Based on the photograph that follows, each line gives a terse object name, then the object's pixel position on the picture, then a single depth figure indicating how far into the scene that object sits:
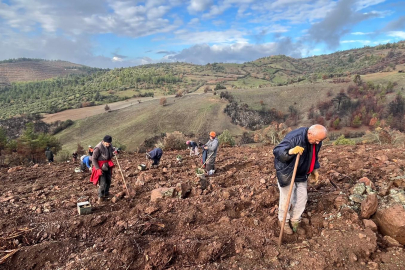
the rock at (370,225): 3.80
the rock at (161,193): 5.63
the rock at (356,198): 4.40
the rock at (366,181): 4.85
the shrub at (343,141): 16.74
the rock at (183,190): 5.81
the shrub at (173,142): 17.23
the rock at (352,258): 3.29
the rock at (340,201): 4.45
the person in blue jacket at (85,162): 8.71
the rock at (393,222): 3.52
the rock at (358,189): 4.63
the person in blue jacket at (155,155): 9.14
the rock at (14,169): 10.00
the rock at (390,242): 3.51
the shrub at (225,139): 19.93
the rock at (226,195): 5.45
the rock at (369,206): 3.99
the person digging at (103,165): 5.92
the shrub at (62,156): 19.23
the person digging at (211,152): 8.01
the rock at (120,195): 6.04
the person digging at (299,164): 3.64
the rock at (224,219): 4.44
